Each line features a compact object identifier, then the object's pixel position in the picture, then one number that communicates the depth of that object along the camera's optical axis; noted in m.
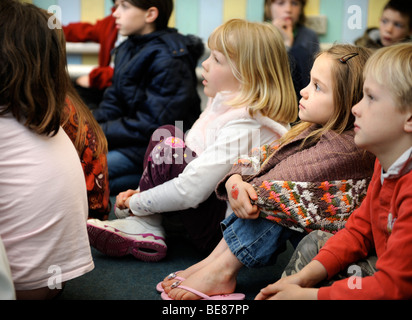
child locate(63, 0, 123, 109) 2.45
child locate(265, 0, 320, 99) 2.50
